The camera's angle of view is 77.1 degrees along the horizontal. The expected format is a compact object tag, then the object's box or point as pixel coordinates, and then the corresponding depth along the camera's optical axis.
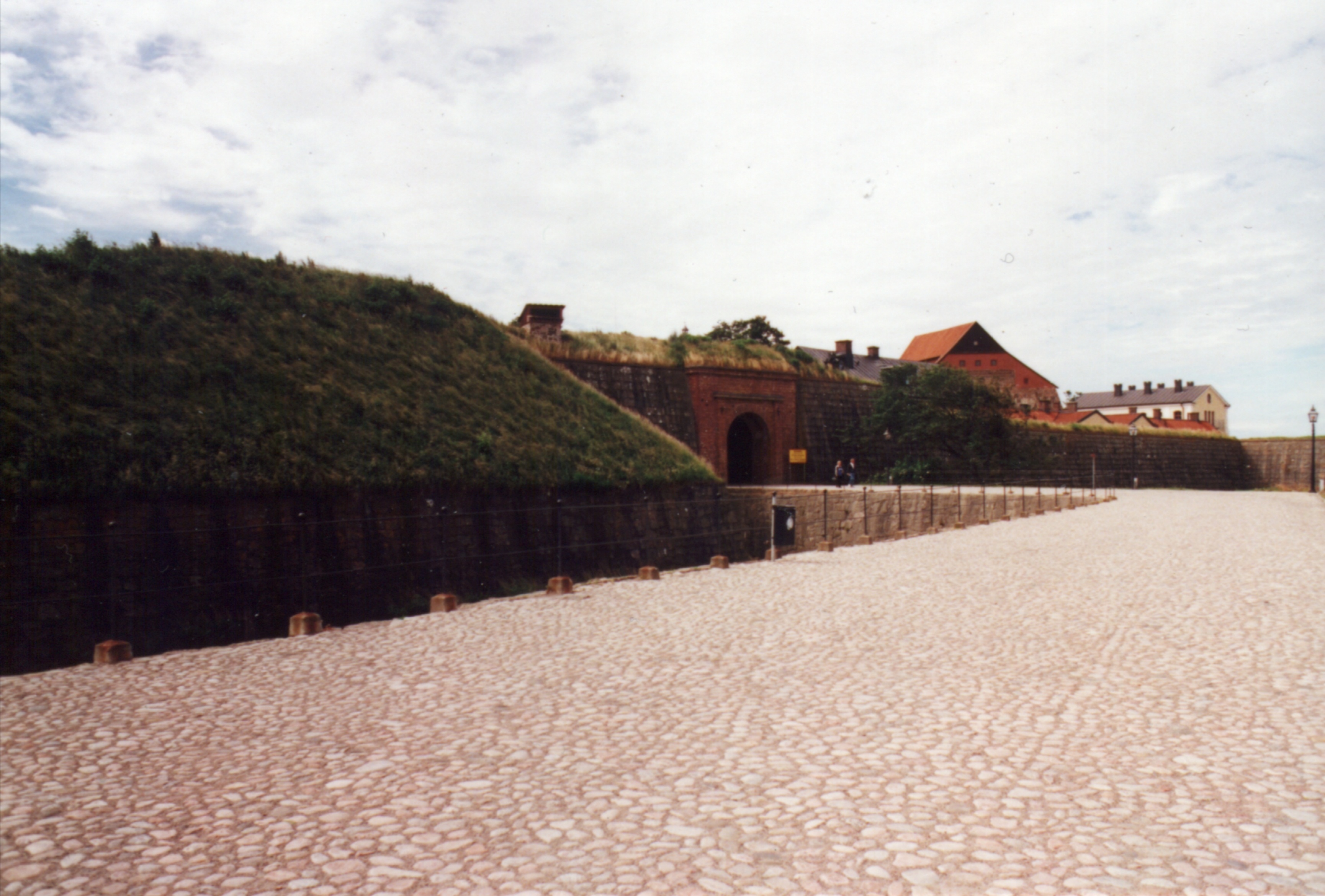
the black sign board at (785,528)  24.72
